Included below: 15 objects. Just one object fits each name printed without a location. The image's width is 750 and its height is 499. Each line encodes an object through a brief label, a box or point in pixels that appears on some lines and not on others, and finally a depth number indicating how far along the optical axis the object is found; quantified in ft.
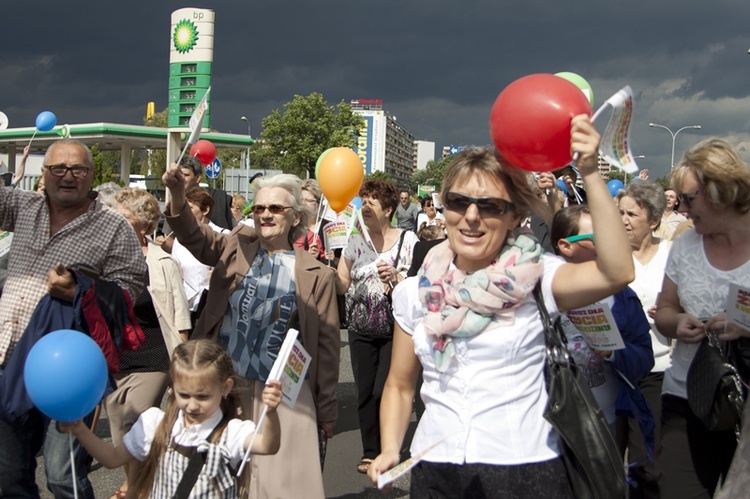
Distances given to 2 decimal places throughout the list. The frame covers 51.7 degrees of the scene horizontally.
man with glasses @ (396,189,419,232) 53.63
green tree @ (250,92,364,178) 167.22
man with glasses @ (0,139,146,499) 12.07
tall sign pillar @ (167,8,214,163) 144.66
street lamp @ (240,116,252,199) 72.46
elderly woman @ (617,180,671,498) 14.42
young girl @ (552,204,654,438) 12.79
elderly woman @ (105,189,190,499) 14.80
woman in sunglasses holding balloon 7.80
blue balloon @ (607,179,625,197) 32.63
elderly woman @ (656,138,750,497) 10.77
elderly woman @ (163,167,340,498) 13.73
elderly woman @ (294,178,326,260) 23.98
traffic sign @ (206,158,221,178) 59.67
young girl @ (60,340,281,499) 10.71
